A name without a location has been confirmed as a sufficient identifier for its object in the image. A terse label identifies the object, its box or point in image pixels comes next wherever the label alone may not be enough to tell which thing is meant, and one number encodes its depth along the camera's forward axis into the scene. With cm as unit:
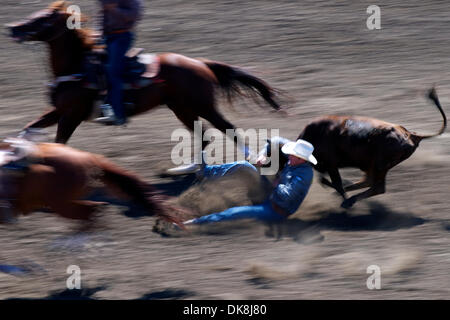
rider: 1400
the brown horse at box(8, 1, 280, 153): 1409
